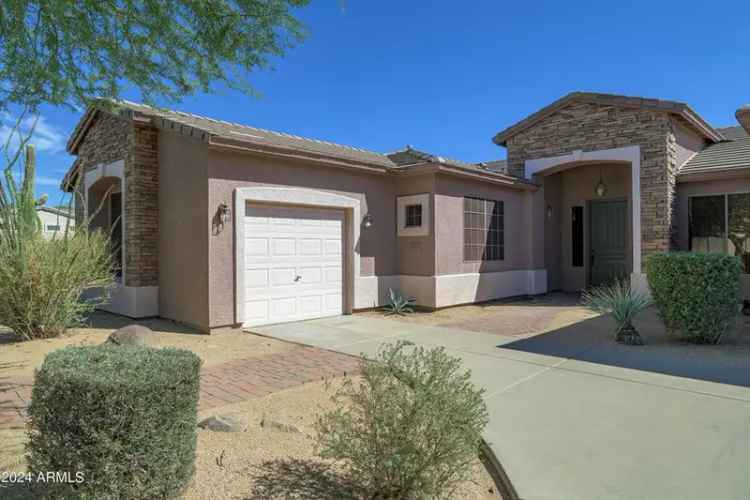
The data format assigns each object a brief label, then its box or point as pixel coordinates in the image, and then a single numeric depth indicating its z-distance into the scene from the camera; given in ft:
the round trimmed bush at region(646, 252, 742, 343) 23.90
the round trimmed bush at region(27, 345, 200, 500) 8.20
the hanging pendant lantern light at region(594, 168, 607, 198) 47.32
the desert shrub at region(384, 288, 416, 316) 35.91
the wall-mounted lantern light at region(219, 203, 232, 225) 28.30
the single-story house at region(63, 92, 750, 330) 29.73
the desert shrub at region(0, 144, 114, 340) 24.68
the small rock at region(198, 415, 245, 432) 13.43
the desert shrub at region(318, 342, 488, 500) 9.41
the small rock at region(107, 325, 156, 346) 22.47
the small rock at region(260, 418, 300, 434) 13.75
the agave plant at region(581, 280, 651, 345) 24.67
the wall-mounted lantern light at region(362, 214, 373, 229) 36.55
